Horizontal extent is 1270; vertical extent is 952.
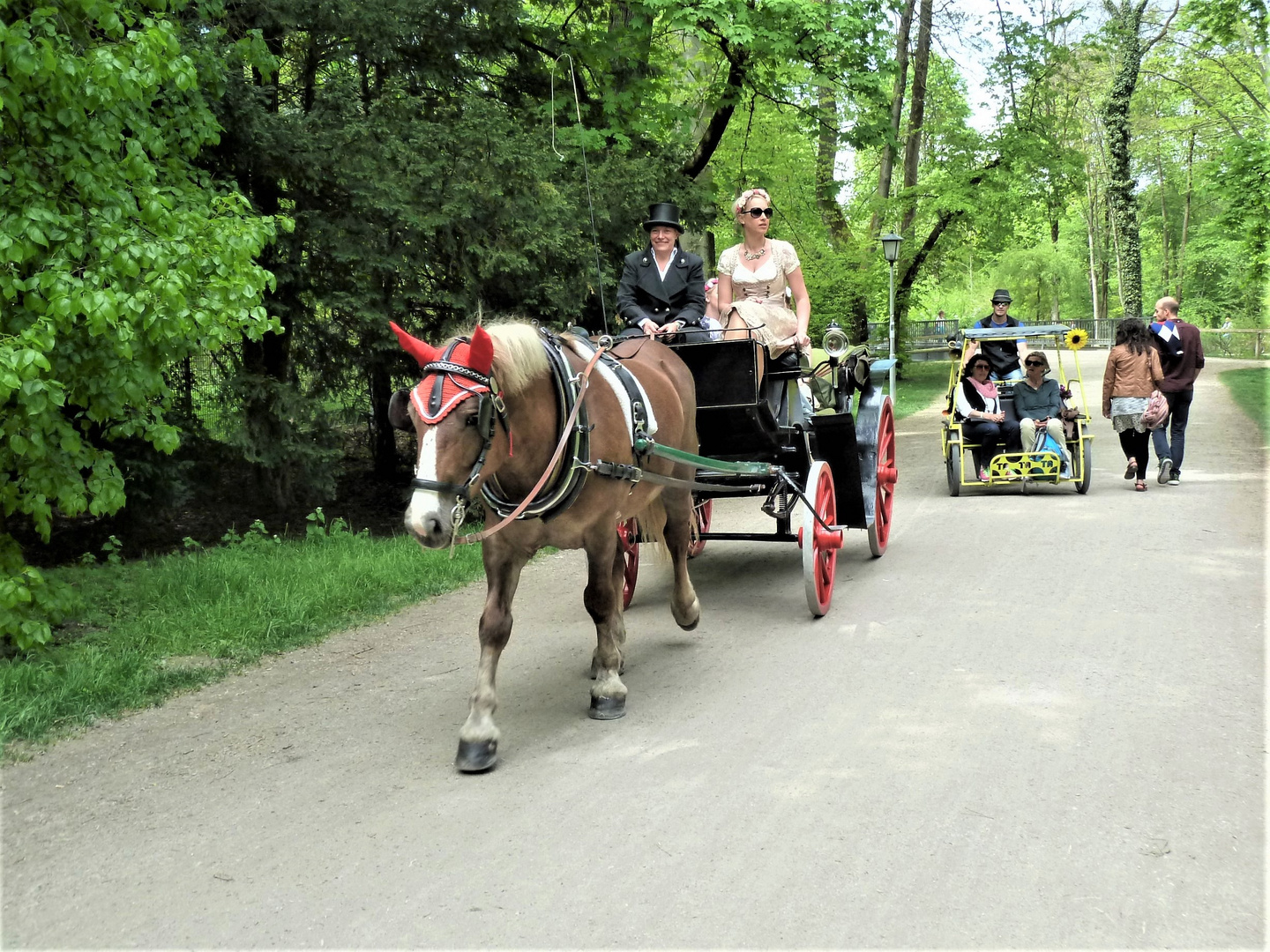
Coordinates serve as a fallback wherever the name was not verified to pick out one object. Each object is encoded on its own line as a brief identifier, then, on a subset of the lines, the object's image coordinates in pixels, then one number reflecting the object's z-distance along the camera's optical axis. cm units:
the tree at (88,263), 490
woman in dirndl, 668
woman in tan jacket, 1066
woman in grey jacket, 1061
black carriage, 607
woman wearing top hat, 618
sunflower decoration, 988
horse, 371
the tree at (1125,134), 2583
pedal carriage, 1024
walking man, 1093
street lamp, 2008
